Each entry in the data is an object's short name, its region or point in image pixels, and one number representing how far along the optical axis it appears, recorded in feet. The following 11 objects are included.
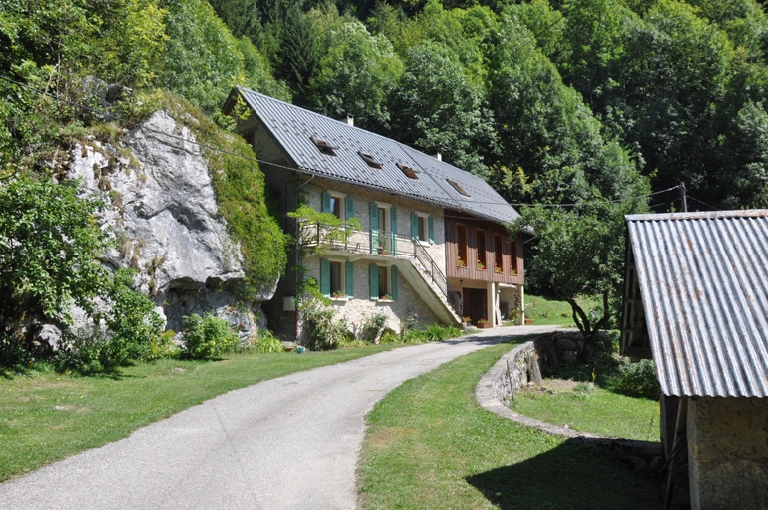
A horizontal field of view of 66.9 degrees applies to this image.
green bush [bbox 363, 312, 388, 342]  70.23
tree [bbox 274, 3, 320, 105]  140.15
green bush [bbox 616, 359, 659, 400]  54.85
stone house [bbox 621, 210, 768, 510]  16.76
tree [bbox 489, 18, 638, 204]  125.59
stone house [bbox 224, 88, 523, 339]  65.82
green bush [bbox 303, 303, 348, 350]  63.93
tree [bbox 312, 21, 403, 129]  129.08
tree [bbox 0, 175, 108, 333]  35.01
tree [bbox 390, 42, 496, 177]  128.06
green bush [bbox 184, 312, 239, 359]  50.03
